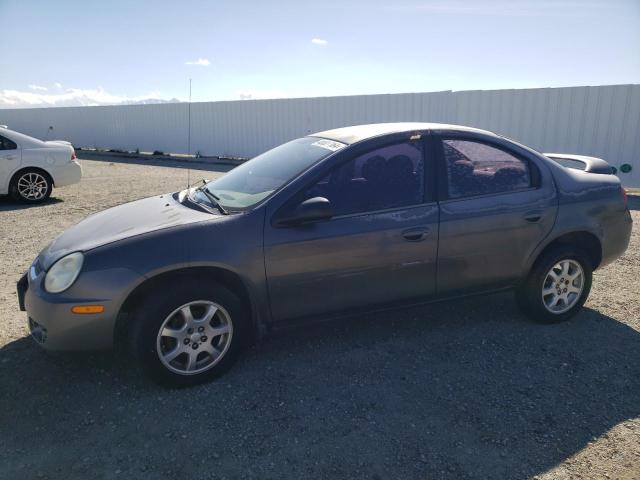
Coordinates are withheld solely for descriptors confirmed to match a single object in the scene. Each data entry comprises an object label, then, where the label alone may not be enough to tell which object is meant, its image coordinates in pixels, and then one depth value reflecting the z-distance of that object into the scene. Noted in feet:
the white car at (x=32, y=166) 29.09
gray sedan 9.66
